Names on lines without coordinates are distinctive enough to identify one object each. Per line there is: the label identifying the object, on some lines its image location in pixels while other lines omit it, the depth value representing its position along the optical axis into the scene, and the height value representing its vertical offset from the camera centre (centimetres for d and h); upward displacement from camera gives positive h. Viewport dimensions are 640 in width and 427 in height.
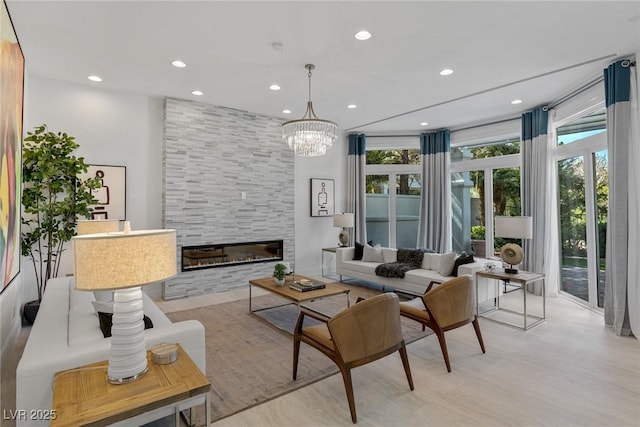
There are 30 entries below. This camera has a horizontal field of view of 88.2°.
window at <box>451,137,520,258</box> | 611 +55
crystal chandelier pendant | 385 +99
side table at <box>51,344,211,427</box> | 136 -80
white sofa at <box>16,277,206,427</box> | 158 -72
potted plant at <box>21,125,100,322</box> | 388 +24
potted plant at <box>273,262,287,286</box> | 425 -74
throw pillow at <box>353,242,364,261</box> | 617 -65
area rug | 252 -132
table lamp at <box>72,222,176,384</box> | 138 -24
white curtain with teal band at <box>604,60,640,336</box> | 354 +28
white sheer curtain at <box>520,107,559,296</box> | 518 +19
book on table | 402 -85
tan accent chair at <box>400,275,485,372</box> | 291 -83
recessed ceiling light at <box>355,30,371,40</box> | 315 +177
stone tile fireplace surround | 518 +57
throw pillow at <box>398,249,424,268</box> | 529 -64
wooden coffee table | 373 -89
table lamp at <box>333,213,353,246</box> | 662 -9
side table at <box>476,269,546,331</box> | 390 -74
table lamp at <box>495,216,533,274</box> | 417 -20
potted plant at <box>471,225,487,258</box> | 655 -45
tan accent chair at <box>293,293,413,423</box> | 225 -85
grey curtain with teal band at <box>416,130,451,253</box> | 680 +52
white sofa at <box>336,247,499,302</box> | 453 -84
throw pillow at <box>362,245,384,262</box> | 593 -66
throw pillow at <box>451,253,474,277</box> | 462 -61
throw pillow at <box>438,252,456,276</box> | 471 -66
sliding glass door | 445 +11
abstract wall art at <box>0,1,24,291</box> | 250 +59
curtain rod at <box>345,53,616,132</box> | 378 +182
